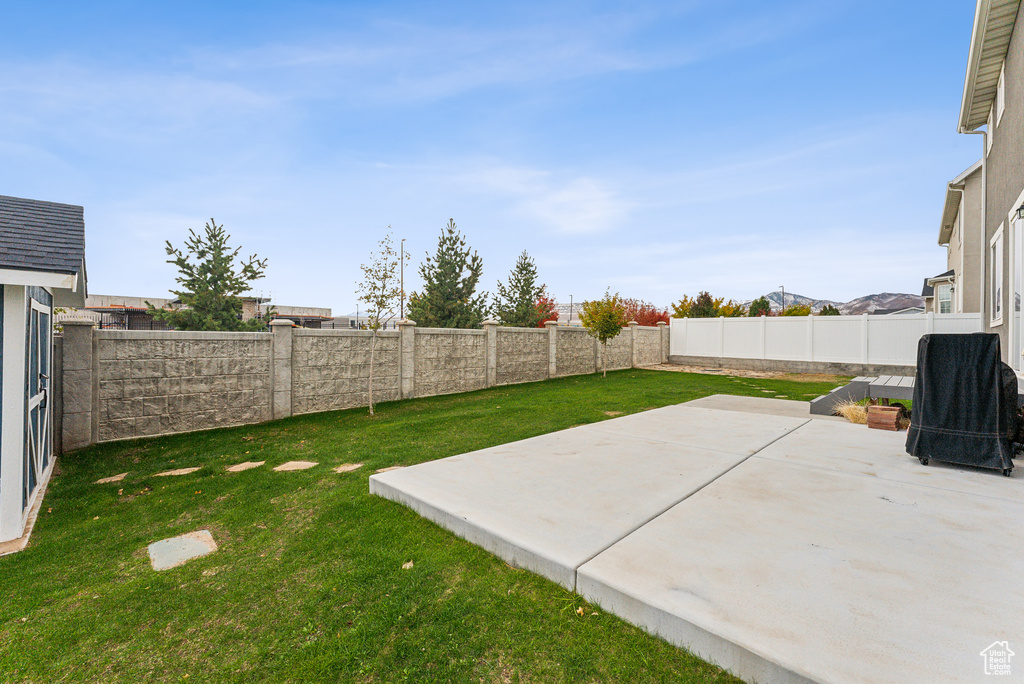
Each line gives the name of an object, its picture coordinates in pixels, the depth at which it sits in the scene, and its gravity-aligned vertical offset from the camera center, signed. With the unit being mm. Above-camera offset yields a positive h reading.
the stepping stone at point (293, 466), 4684 -1520
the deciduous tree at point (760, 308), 28673 +2239
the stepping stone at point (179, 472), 4730 -1604
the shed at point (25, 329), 3133 +42
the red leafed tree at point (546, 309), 21841 +1631
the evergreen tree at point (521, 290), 21109 +2458
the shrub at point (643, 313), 32281 +2154
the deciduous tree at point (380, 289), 8500 +988
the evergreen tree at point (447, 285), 16875 +2131
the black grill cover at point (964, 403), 3465 -554
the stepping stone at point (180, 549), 2752 -1532
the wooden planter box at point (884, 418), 5234 -1015
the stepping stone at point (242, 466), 4792 -1574
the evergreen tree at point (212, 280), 10312 +1429
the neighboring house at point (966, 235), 11898 +3261
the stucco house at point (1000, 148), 4938 +2788
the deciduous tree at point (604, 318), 14797 +714
